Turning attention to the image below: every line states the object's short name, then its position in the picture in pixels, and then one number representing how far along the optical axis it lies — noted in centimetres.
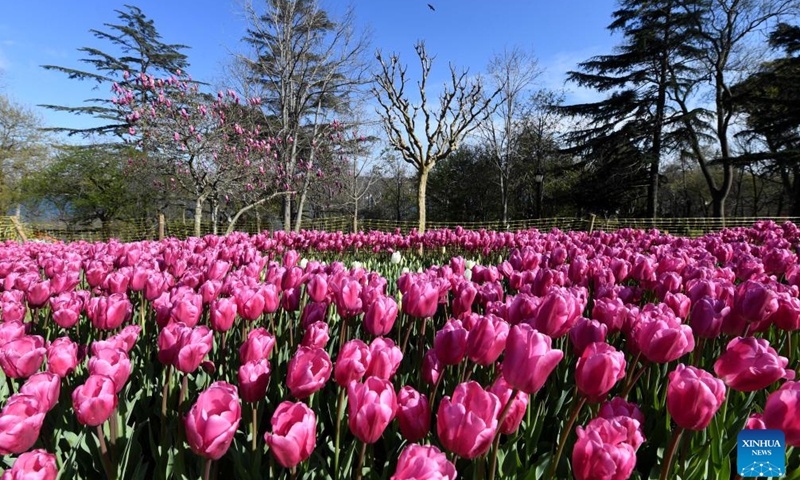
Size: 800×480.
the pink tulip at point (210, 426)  79
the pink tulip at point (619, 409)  97
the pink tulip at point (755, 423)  87
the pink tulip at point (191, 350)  111
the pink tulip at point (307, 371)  97
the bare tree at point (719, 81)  2250
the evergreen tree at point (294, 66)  1730
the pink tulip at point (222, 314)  151
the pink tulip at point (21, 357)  109
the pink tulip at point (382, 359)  102
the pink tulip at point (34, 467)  76
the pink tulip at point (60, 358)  112
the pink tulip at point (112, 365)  100
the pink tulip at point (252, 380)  102
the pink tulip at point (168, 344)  117
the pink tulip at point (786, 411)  83
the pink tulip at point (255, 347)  114
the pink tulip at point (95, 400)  87
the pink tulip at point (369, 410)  84
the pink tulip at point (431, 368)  118
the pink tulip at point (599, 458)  77
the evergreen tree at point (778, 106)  2173
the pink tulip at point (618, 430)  82
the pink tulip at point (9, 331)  128
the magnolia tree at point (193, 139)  1117
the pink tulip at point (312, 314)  158
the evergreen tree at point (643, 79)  2408
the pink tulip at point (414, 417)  93
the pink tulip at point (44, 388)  92
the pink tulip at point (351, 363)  100
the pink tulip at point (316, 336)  129
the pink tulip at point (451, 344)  113
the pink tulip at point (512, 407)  96
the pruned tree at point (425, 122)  1088
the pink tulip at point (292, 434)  80
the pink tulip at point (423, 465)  70
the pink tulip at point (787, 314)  146
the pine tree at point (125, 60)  2880
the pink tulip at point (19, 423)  81
